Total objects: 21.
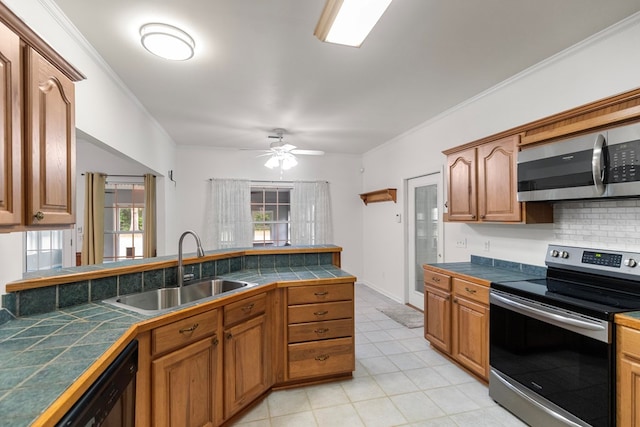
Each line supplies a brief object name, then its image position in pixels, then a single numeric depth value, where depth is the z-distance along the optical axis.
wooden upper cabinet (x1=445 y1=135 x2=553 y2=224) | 2.51
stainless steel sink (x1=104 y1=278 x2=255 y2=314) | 2.02
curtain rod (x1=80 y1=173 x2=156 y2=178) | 5.08
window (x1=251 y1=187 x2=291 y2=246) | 5.87
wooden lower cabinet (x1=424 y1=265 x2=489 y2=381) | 2.46
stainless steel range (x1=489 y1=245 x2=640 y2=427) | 1.64
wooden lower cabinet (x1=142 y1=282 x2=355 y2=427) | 1.55
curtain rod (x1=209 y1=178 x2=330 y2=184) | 5.74
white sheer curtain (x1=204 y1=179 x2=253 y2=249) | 5.43
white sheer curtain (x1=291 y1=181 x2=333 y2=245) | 5.87
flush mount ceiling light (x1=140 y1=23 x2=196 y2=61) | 2.02
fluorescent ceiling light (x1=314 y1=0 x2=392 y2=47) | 1.50
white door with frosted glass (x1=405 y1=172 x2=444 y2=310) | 4.04
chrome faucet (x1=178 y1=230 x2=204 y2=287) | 2.24
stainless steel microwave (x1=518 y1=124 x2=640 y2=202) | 1.79
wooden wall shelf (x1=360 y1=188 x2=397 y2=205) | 4.95
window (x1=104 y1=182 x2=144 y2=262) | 5.20
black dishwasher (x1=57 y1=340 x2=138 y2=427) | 0.92
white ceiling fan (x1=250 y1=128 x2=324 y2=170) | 3.98
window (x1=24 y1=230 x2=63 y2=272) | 4.60
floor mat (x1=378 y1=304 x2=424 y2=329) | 3.95
